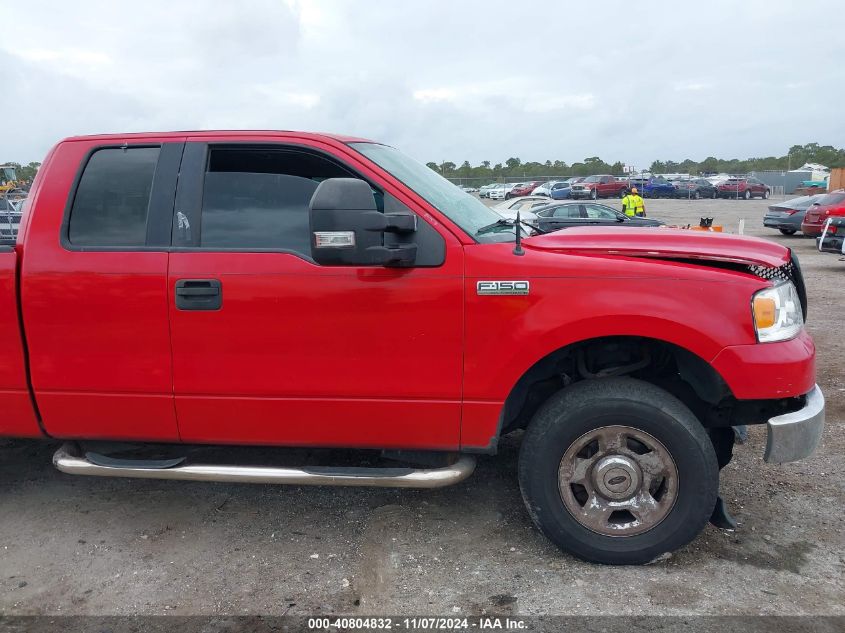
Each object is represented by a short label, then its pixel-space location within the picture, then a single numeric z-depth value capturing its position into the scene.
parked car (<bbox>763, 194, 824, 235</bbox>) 19.11
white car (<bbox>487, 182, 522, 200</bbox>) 50.81
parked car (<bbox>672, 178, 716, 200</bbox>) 47.16
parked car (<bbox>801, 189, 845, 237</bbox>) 16.41
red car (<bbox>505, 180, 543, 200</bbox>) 50.73
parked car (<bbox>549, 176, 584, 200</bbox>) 42.19
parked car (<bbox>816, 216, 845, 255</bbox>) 12.98
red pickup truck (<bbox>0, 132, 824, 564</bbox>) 3.02
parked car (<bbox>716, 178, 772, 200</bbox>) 46.06
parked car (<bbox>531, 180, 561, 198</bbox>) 43.66
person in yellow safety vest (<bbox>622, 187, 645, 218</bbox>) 19.23
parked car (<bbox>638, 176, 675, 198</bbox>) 48.94
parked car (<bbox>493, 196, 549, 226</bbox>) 21.17
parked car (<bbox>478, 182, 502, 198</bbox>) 53.58
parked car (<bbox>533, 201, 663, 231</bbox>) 18.02
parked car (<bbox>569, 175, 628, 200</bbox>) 45.88
